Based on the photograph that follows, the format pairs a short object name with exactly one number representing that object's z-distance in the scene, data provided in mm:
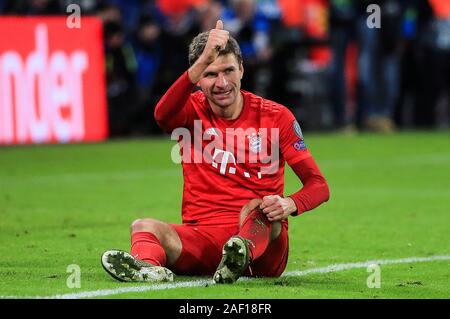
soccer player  13195
